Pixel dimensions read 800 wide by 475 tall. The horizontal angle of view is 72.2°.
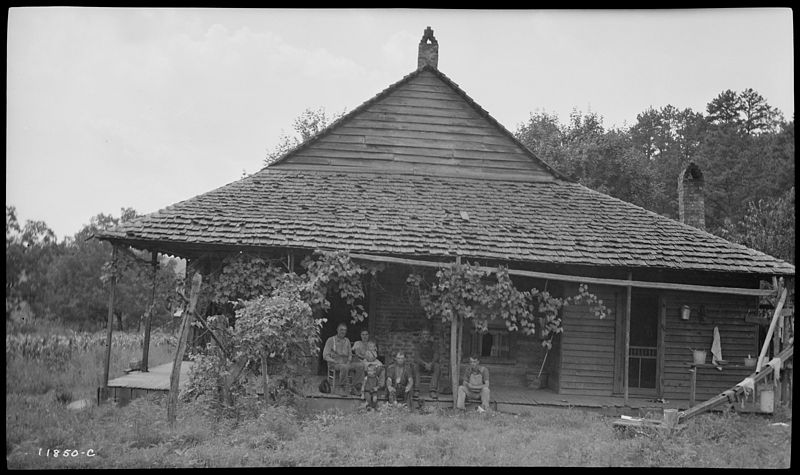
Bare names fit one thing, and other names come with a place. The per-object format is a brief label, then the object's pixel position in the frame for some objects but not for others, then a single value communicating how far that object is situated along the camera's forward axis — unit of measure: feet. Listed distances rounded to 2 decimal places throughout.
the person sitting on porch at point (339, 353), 35.52
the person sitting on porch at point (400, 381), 33.04
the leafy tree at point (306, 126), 129.18
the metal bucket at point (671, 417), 28.19
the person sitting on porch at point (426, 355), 38.27
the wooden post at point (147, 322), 35.01
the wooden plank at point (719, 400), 28.85
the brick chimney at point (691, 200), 50.39
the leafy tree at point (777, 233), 71.92
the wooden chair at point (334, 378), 34.83
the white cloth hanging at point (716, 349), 38.26
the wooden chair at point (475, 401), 34.22
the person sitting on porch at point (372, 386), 32.68
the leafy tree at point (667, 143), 112.06
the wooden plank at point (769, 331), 34.06
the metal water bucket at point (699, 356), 38.40
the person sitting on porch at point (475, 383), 33.76
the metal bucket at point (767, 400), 32.83
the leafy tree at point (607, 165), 99.14
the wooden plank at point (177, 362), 26.50
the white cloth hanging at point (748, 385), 29.30
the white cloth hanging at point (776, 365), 30.48
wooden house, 35.12
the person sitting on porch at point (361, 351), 35.73
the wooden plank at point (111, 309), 32.76
